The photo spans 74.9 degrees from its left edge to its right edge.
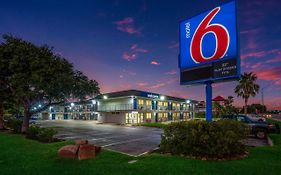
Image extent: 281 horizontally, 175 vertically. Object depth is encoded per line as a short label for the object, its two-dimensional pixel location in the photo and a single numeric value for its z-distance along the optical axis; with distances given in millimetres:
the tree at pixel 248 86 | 57031
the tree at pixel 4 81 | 18609
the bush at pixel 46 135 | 14445
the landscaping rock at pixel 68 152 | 8834
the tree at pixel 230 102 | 66725
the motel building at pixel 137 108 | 40875
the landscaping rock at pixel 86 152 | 8781
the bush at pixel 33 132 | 15961
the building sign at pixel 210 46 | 10234
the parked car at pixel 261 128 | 16422
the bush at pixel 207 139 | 8461
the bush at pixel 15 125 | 21308
